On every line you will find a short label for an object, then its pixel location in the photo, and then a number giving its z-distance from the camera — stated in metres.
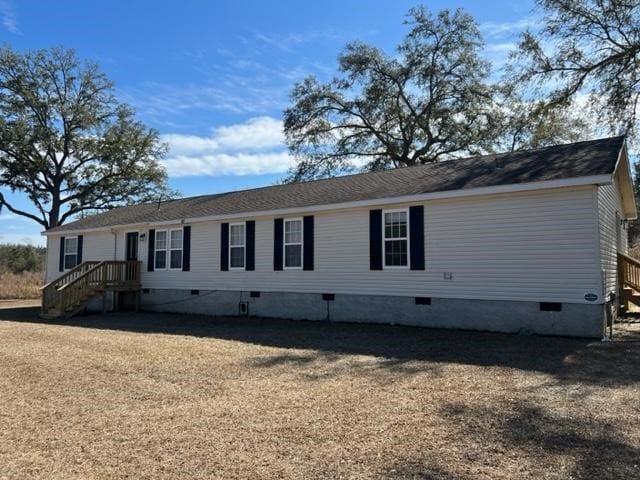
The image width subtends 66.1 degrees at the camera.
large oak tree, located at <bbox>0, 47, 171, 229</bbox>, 28.91
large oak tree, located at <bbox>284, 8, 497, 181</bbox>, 28.70
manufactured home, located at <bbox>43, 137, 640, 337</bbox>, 10.02
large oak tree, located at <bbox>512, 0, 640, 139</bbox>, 15.59
